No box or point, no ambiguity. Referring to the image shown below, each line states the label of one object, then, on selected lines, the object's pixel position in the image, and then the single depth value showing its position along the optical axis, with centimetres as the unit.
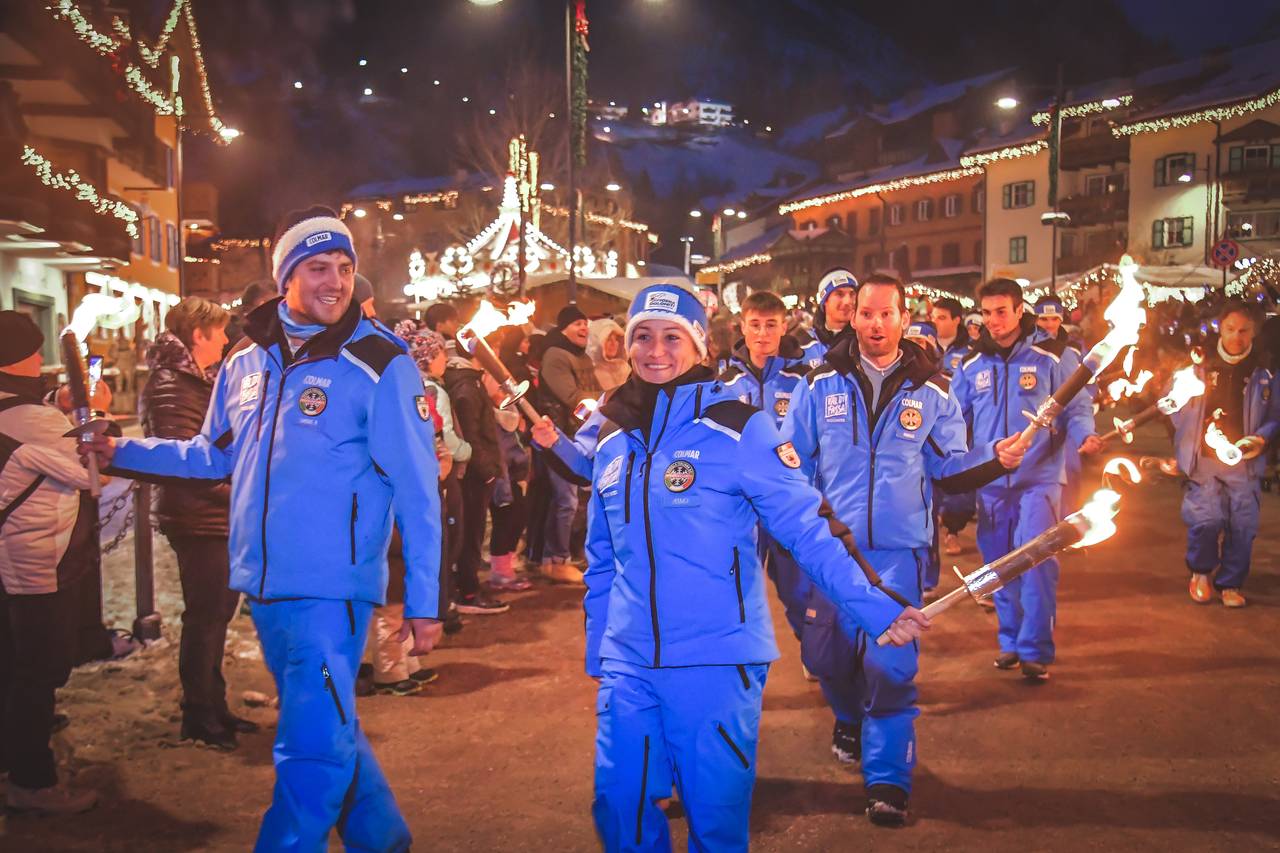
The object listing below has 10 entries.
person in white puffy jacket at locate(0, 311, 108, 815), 479
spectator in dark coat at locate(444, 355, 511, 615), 884
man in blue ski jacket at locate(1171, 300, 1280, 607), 891
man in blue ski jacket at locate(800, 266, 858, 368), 706
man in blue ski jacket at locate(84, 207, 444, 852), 359
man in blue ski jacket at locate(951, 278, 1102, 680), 695
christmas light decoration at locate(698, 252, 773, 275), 7262
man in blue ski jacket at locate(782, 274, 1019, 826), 492
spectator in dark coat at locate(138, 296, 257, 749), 559
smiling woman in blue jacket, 336
